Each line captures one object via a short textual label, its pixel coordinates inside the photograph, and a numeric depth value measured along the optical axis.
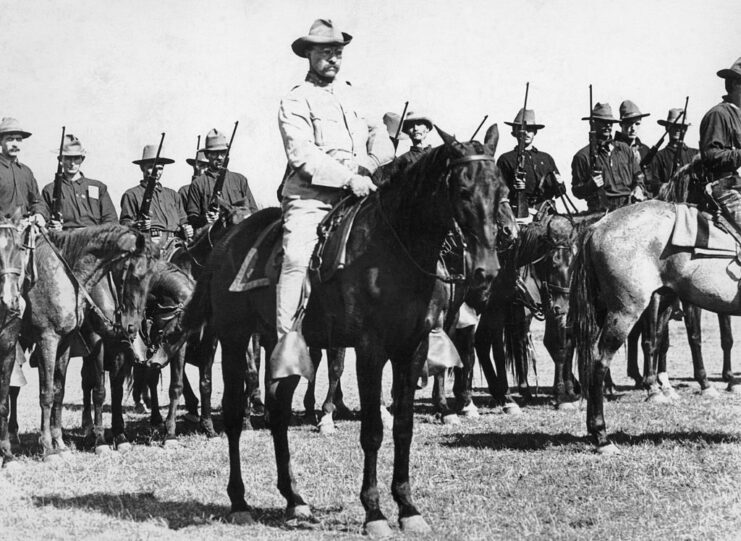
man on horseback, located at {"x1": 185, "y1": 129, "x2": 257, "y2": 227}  17.06
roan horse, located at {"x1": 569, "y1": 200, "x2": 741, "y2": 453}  10.55
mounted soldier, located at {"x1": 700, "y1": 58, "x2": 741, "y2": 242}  10.61
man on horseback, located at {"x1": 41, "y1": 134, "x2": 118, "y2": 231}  15.18
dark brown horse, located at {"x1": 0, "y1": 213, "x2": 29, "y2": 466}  10.07
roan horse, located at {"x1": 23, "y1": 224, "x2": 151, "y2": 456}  11.62
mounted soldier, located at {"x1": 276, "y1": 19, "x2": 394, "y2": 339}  7.71
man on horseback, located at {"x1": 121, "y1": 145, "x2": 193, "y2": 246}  16.92
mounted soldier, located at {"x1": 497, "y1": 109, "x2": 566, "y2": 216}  15.76
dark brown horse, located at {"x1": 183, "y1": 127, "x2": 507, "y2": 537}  6.75
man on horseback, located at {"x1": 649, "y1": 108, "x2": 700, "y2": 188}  17.14
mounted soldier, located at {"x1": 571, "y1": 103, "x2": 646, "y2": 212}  15.56
